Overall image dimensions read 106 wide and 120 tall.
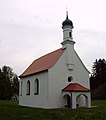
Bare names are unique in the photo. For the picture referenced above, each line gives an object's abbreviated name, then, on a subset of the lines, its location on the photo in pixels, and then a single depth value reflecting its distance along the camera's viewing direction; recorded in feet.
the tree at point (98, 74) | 229.45
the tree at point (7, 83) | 237.25
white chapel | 97.60
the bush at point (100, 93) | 178.81
